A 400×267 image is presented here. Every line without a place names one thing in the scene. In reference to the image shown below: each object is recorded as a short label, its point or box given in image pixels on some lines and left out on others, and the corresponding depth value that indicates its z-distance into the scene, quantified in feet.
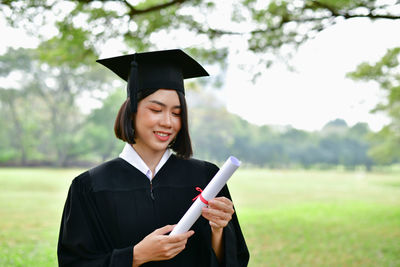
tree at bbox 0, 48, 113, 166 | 84.02
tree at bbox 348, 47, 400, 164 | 30.99
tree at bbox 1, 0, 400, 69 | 17.26
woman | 5.96
